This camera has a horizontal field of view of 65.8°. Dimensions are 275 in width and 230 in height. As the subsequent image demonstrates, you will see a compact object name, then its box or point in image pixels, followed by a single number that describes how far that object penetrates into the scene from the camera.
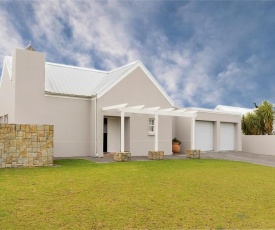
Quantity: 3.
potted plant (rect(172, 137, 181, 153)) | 17.50
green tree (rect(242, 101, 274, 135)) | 21.50
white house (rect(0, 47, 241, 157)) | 12.89
